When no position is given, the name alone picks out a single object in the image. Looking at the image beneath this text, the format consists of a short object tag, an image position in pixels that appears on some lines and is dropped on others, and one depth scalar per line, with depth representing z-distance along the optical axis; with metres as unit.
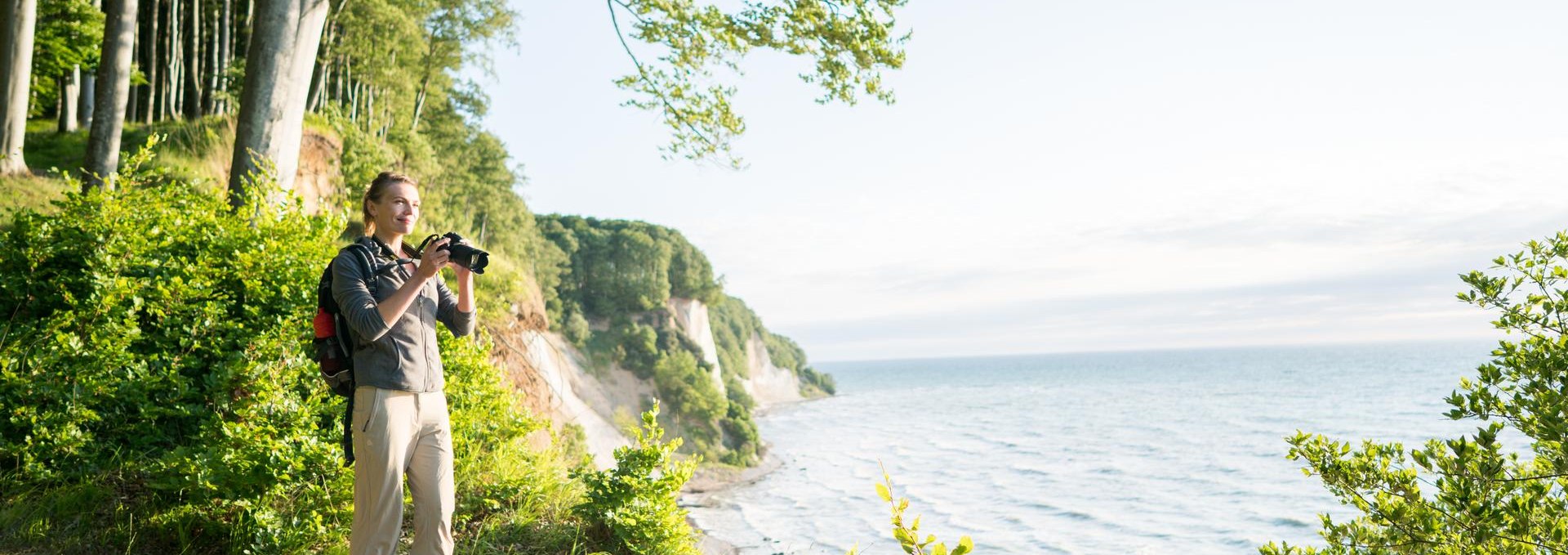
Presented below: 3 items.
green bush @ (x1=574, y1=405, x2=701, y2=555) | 4.42
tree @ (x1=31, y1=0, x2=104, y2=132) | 15.19
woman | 2.93
